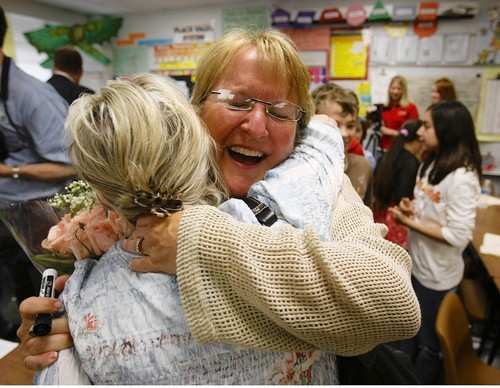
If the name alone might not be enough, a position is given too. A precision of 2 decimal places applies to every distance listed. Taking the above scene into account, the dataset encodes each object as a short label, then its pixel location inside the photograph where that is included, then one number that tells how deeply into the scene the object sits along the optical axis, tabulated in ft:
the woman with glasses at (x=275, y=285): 1.76
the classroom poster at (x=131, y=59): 17.72
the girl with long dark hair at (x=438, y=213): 6.10
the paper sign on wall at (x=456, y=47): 13.11
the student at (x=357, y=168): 5.47
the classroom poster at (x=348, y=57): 14.35
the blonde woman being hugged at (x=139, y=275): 1.85
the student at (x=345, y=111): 6.09
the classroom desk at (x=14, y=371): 3.29
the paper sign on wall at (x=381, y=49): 13.97
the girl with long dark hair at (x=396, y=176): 7.12
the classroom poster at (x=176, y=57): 16.82
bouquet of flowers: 2.35
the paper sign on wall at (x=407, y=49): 13.66
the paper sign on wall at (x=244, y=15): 14.85
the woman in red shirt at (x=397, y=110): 13.74
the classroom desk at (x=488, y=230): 6.55
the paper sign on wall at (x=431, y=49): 13.38
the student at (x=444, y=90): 13.12
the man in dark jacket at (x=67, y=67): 8.54
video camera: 13.78
